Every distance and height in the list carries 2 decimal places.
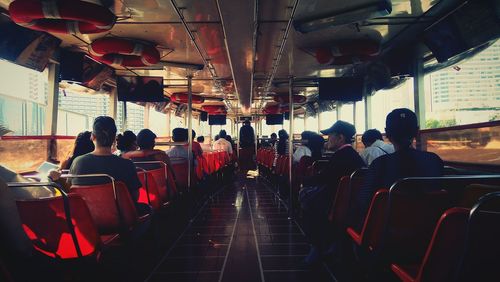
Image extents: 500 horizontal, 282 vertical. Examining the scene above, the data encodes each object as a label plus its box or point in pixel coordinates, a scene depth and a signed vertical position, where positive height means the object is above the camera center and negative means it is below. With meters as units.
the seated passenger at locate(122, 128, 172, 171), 3.82 -0.07
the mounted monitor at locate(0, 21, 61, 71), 4.35 +1.49
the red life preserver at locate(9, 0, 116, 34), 3.27 +1.43
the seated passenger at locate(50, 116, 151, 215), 2.49 -0.13
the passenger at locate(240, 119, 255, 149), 12.79 +0.34
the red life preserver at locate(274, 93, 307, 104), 11.05 +1.65
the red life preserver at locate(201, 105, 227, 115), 15.02 +1.75
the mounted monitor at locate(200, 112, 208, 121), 14.93 +1.40
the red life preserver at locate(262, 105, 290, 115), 14.54 +1.67
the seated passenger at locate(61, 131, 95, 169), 3.29 -0.01
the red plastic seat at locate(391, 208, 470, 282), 1.16 -0.40
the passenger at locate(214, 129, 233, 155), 9.88 +0.02
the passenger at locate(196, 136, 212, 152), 9.77 +0.03
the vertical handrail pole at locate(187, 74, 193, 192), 5.05 +0.20
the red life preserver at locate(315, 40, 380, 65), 5.59 +1.64
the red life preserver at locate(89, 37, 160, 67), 5.19 +1.60
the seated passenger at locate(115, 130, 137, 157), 4.20 +0.06
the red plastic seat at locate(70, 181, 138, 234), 2.22 -0.43
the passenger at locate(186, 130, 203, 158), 6.39 -0.06
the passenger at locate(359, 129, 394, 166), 3.87 -0.02
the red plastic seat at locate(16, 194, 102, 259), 1.72 -0.45
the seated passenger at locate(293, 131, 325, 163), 4.44 +0.01
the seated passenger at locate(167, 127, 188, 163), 5.57 +0.00
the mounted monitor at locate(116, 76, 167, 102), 6.19 +1.14
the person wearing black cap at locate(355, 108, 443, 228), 1.88 -0.11
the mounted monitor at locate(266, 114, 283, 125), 14.06 +1.15
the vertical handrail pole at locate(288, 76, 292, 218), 4.81 -0.15
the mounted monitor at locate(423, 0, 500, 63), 3.86 +1.52
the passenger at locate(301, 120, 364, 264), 2.83 -0.32
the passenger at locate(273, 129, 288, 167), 6.97 -0.02
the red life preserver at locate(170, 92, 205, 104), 10.62 +1.65
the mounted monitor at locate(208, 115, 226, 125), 14.38 +1.16
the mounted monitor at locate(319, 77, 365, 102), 6.27 +1.11
